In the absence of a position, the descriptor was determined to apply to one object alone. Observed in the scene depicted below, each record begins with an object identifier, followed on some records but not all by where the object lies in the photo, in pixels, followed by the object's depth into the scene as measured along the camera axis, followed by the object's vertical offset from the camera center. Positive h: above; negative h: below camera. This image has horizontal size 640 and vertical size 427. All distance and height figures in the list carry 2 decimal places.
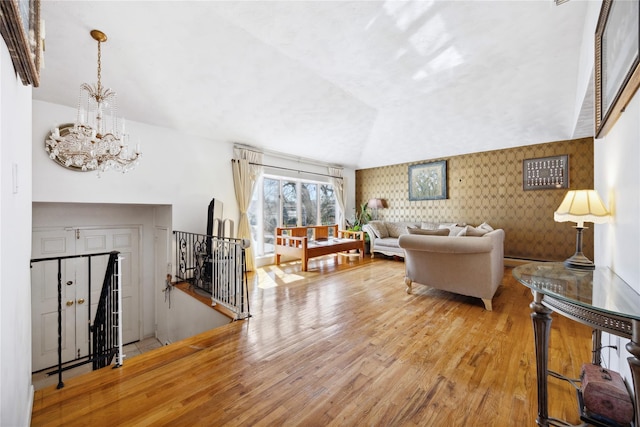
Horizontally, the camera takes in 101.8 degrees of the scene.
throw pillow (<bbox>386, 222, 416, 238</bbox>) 6.61 -0.39
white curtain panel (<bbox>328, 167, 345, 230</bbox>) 7.18 +0.73
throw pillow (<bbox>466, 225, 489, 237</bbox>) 3.62 -0.27
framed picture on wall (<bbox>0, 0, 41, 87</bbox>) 0.83 +0.63
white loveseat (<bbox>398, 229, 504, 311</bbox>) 3.02 -0.63
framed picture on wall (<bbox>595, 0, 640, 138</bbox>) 1.10 +0.76
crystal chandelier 2.50 +0.77
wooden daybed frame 5.13 -0.64
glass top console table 0.97 -0.38
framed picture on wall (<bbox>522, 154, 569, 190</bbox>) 4.80 +0.76
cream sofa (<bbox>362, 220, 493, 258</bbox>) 5.88 -0.47
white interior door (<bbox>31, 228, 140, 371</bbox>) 3.70 -1.15
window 5.60 +0.16
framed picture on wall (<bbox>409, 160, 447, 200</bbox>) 6.24 +0.80
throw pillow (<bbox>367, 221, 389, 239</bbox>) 6.42 -0.40
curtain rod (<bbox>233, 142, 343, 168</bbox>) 5.11 +1.31
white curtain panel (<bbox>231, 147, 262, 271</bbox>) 4.98 +0.54
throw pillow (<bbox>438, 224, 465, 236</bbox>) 5.35 -0.34
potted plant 7.40 -0.15
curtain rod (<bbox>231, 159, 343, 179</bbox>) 5.28 +1.02
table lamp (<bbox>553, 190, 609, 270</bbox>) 1.73 +0.00
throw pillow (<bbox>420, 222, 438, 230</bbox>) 6.15 -0.29
